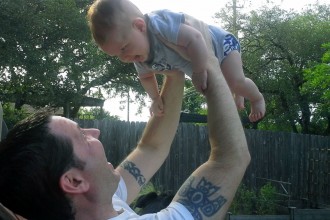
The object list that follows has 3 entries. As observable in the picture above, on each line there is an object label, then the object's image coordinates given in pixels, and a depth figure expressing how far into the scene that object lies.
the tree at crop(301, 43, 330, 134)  11.66
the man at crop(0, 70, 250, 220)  1.85
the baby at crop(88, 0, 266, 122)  2.38
